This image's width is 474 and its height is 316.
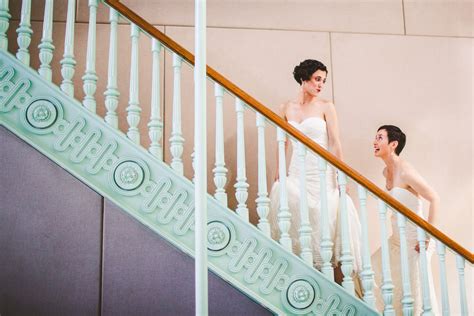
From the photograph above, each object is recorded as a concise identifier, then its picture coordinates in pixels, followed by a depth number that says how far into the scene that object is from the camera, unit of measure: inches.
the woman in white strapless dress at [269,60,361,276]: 139.8
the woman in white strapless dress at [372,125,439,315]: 156.8
